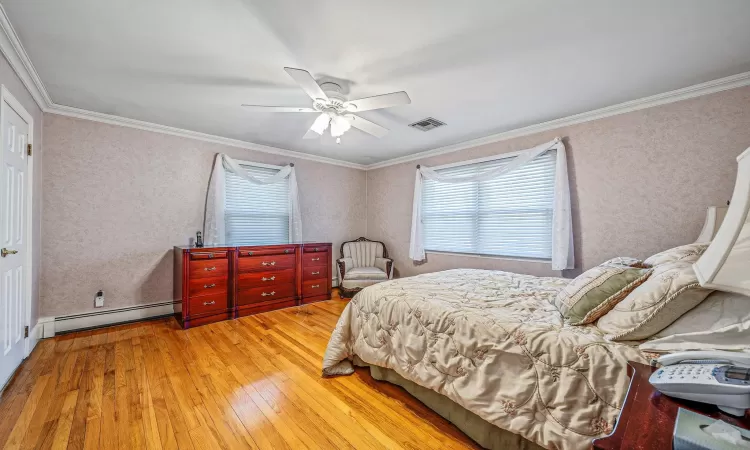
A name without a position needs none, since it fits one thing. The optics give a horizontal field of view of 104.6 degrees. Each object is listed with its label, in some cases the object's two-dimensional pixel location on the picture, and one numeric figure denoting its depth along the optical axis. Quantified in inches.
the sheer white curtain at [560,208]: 124.3
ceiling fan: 79.8
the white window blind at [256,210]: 163.5
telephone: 25.3
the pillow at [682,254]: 61.1
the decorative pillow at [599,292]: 59.1
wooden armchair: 174.1
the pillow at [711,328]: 38.8
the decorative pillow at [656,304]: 47.3
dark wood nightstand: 23.0
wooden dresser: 130.2
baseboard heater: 120.0
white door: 78.6
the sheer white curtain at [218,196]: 151.3
